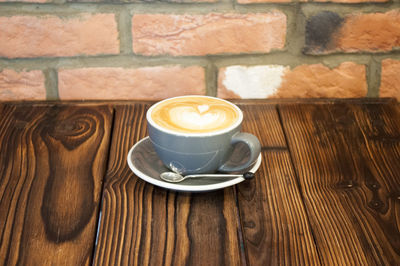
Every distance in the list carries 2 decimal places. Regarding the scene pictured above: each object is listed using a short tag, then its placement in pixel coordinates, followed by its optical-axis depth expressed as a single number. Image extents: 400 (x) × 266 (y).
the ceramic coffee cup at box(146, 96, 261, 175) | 0.64
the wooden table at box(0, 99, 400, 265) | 0.56
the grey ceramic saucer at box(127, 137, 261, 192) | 0.63
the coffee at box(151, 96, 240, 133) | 0.67
